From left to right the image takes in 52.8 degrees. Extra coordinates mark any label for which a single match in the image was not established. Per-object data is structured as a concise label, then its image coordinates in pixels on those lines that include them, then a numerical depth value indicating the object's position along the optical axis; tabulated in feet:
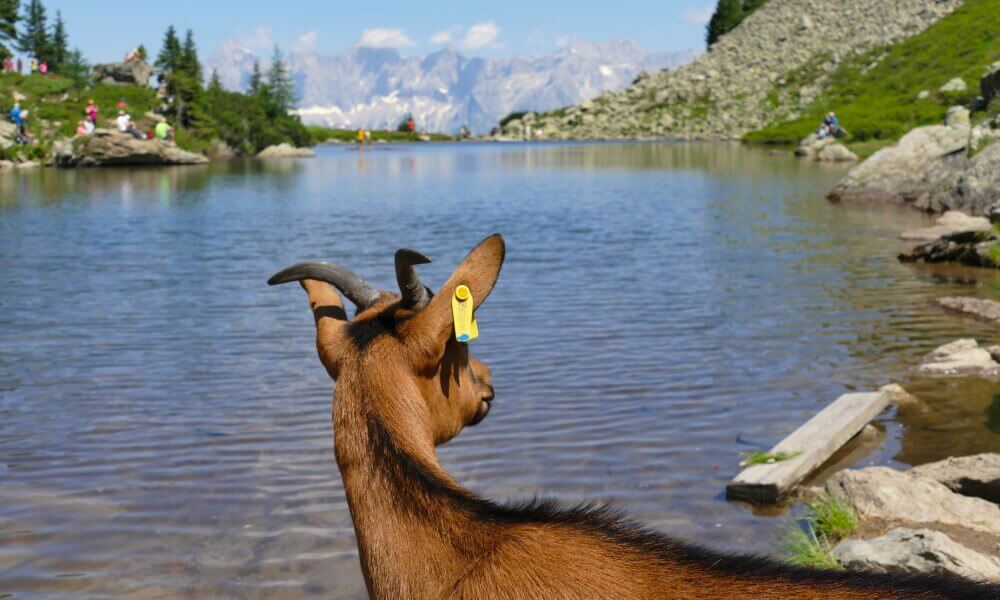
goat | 9.47
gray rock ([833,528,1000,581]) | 18.68
